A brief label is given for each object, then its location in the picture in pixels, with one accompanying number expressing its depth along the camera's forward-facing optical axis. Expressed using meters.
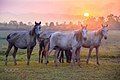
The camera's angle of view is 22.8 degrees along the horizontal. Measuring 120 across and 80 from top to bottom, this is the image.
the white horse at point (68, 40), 17.70
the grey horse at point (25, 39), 18.36
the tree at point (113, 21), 102.04
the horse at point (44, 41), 19.80
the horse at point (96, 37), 19.48
